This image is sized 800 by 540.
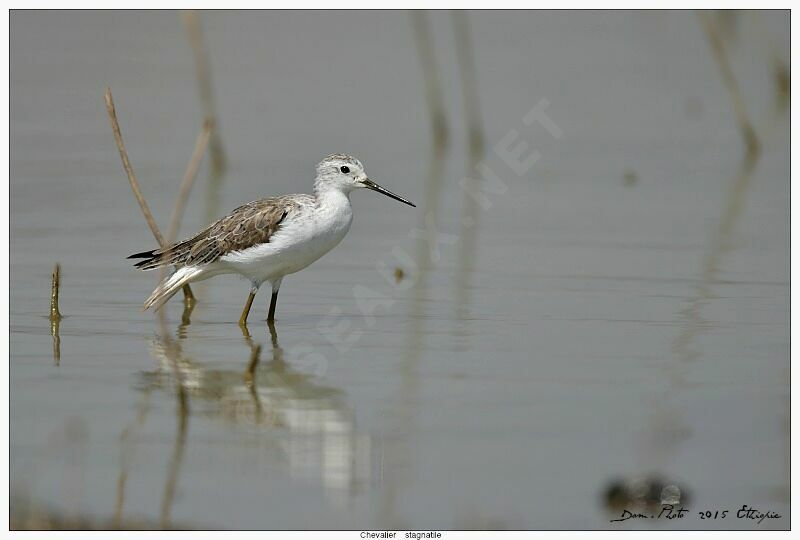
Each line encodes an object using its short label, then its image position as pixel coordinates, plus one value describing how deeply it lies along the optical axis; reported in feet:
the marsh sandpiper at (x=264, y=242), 33.65
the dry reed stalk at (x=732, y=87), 50.91
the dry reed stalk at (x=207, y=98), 45.98
